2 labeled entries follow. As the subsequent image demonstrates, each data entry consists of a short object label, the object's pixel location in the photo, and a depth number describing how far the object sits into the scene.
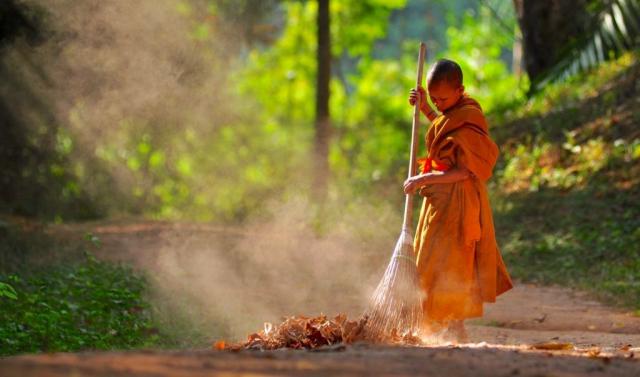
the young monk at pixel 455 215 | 13.30
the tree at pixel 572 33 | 34.44
